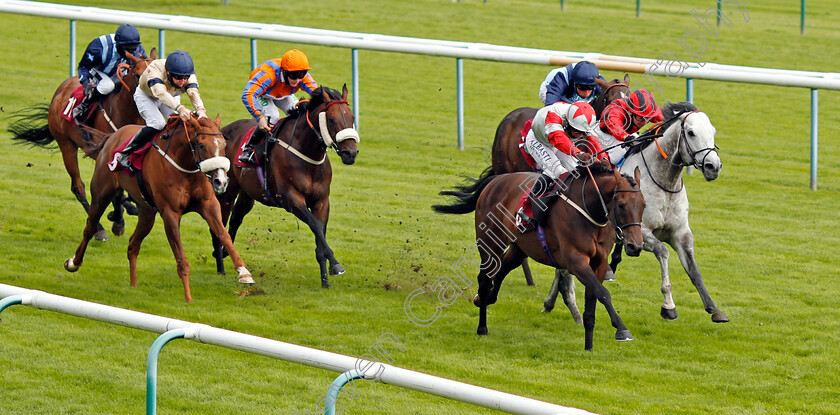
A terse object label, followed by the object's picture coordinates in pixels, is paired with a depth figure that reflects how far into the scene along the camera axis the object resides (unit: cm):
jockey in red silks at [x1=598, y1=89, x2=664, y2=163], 1544
